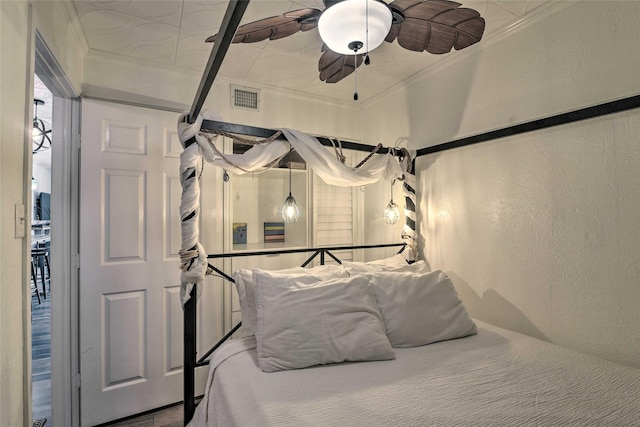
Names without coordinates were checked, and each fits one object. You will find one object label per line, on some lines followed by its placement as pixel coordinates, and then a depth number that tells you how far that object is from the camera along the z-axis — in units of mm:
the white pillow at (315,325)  1447
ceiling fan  1332
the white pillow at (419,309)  1690
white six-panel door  2064
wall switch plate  1172
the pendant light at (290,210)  2496
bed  1102
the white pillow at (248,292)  1722
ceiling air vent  2730
